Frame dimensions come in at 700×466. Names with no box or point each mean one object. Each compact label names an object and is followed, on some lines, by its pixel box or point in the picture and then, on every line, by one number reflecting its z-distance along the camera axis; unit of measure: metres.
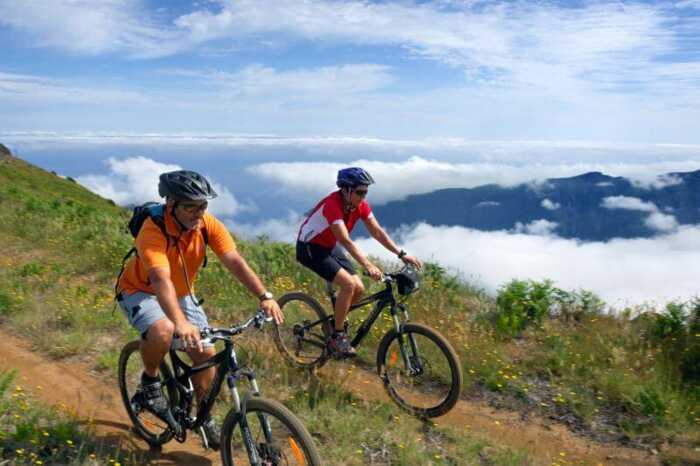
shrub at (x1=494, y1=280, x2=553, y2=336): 8.51
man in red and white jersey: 6.64
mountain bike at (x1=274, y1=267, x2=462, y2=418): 6.14
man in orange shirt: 4.20
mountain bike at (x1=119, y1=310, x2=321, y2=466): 3.83
